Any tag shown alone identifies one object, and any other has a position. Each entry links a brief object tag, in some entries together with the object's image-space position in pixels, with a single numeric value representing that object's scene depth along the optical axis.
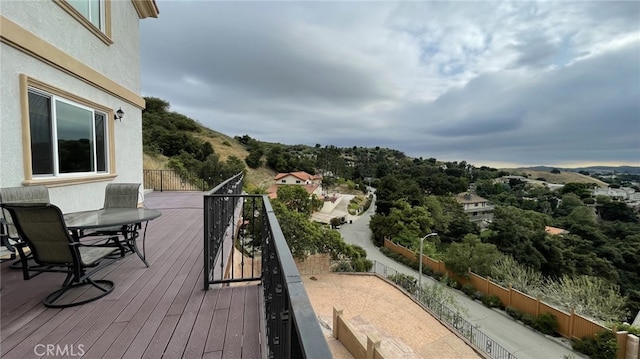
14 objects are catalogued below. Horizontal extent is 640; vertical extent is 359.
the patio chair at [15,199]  2.73
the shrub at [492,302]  15.38
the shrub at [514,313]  13.99
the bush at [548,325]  12.83
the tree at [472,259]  18.03
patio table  2.46
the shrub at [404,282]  14.88
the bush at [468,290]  17.00
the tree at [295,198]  23.08
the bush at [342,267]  16.53
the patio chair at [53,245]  2.02
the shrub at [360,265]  16.73
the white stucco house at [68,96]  3.35
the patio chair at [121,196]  3.66
